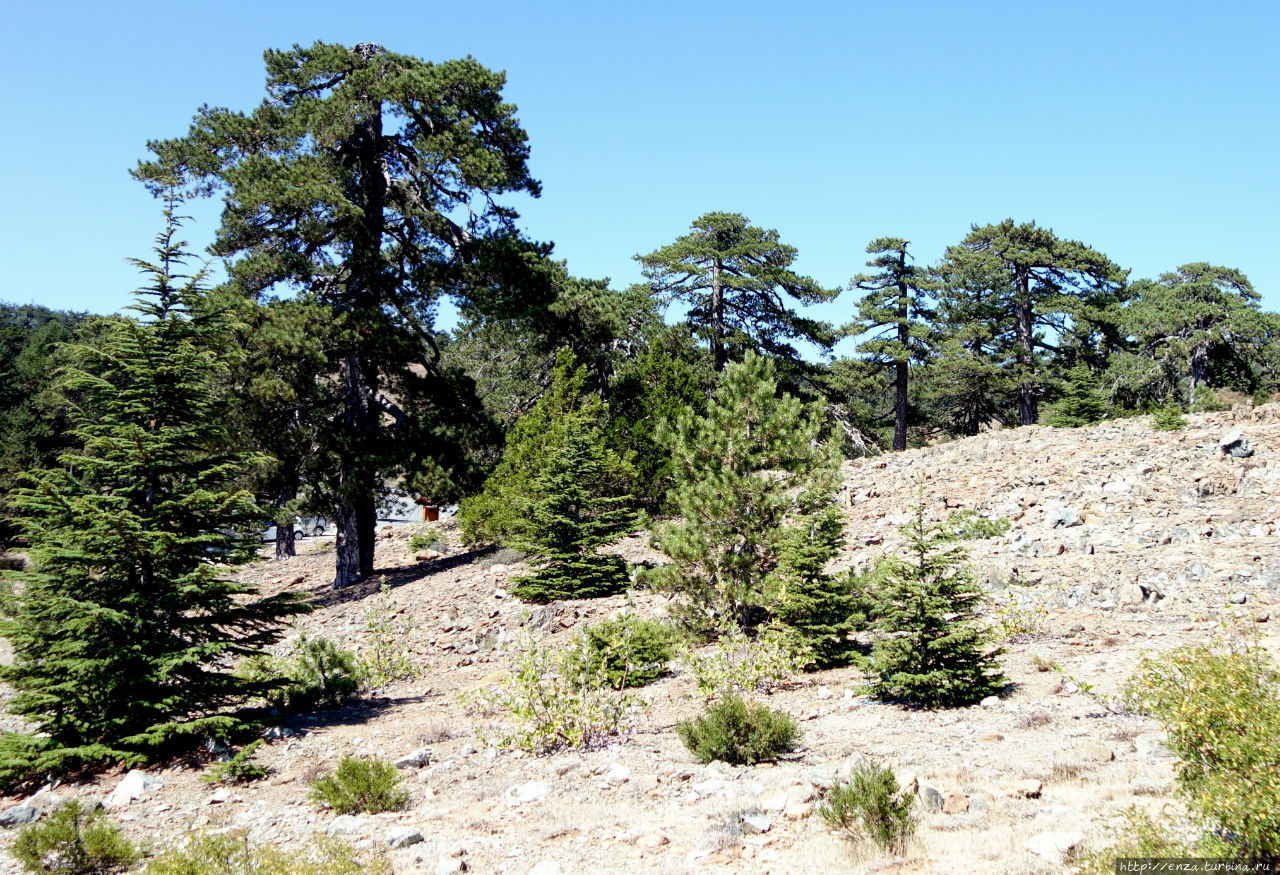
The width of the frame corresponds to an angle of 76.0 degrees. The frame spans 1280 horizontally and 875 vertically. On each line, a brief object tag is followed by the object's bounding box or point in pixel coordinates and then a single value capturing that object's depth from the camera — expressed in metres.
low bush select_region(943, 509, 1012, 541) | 14.52
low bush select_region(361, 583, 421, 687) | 11.98
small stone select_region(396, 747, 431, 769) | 7.78
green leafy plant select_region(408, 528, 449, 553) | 22.09
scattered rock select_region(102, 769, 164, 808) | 7.32
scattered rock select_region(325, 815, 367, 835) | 6.13
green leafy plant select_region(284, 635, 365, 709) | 10.26
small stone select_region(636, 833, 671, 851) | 5.45
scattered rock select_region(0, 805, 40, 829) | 6.93
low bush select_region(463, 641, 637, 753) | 8.03
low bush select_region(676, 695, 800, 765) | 7.20
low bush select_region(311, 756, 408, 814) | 6.57
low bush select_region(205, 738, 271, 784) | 7.69
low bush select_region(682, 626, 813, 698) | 8.94
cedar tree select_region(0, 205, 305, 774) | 8.06
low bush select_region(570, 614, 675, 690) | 10.17
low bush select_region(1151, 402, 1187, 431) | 19.44
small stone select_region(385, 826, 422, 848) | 5.76
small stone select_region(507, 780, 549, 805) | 6.70
